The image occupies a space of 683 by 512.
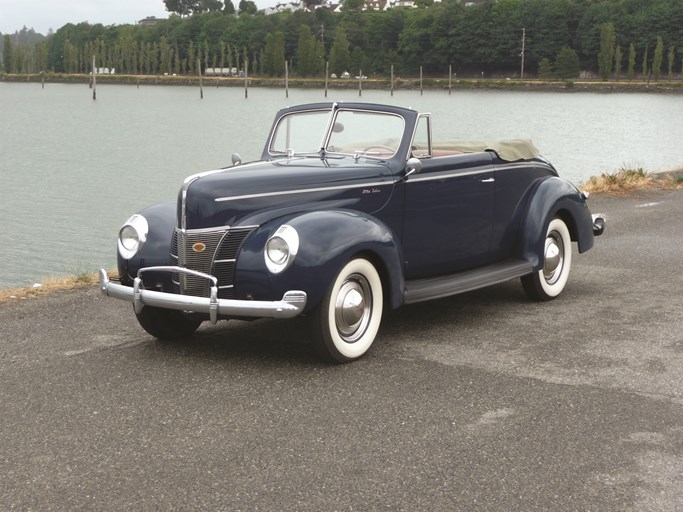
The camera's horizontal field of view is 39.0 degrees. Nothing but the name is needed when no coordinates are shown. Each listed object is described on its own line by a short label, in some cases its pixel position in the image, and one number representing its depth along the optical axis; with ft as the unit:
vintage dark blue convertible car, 20.80
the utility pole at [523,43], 554.87
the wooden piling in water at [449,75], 541.34
